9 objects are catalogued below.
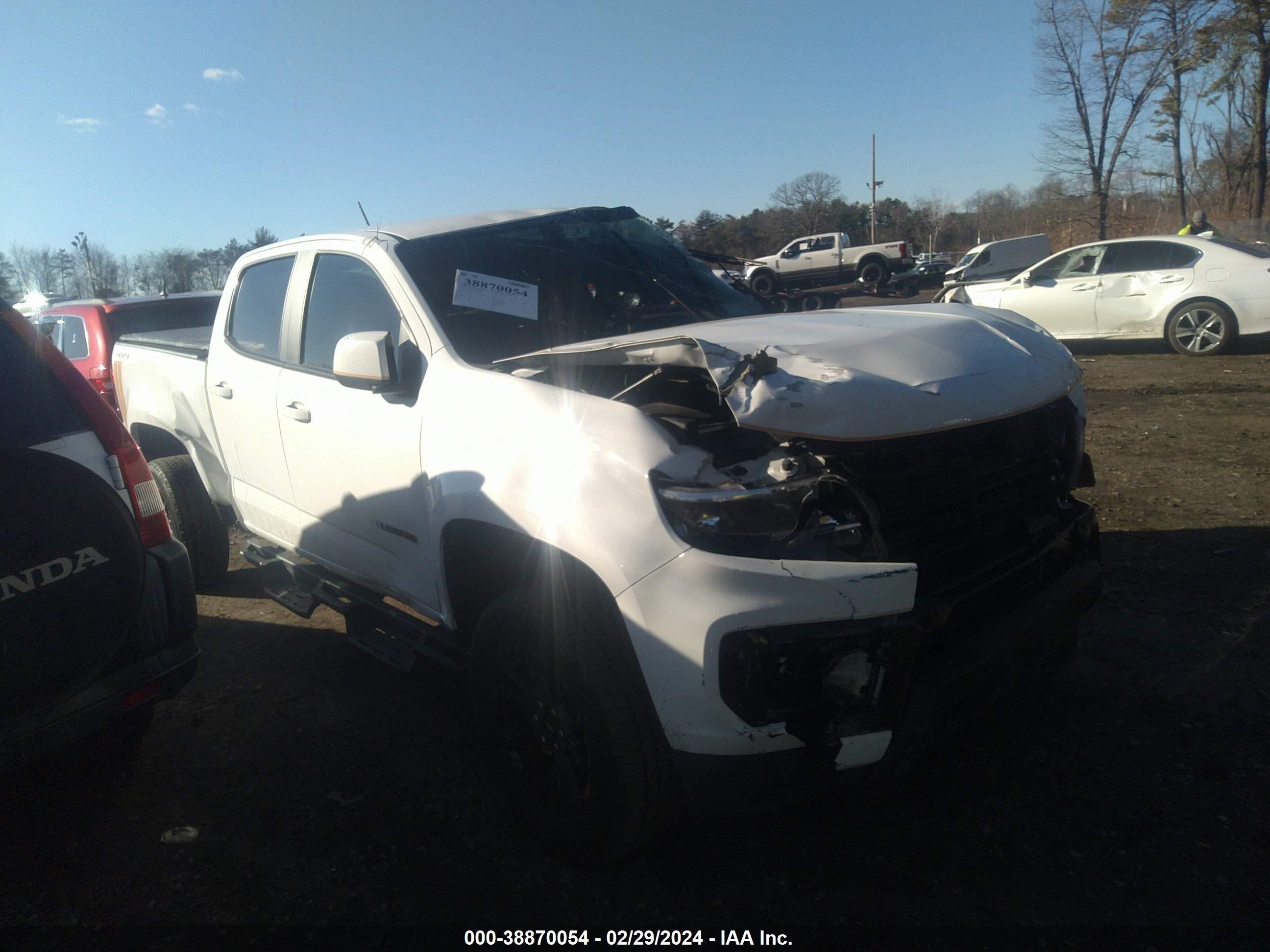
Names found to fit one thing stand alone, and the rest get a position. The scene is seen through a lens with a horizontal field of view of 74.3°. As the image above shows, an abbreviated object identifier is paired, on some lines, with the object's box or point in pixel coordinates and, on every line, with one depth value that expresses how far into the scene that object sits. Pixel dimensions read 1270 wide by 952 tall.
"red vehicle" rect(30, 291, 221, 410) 7.26
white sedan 9.87
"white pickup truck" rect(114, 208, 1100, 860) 2.02
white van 25.56
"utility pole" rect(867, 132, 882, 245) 53.19
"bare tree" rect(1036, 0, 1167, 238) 27.14
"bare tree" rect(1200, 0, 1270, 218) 23.55
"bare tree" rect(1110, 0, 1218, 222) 25.56
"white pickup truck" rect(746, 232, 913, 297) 29.92
